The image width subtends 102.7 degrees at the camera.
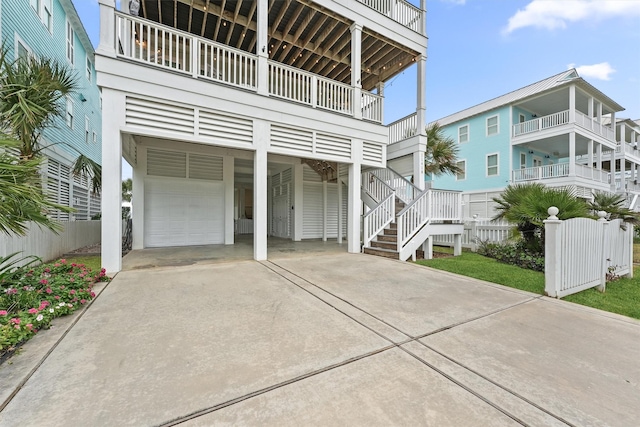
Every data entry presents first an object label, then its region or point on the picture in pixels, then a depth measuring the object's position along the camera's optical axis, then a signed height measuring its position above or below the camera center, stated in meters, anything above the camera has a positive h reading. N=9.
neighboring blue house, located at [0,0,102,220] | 6.85 +4.80
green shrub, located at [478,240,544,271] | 5.67 -0.99
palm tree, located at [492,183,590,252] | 5.18 +0.15
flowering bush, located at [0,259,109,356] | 2.19 -0.95
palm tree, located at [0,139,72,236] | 2.14 +0.16
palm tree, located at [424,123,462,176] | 9.66 +2.26
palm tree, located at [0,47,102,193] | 3.41 +1.87
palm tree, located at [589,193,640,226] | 5.65 +0.14
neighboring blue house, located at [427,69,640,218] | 13.87 +4.47
